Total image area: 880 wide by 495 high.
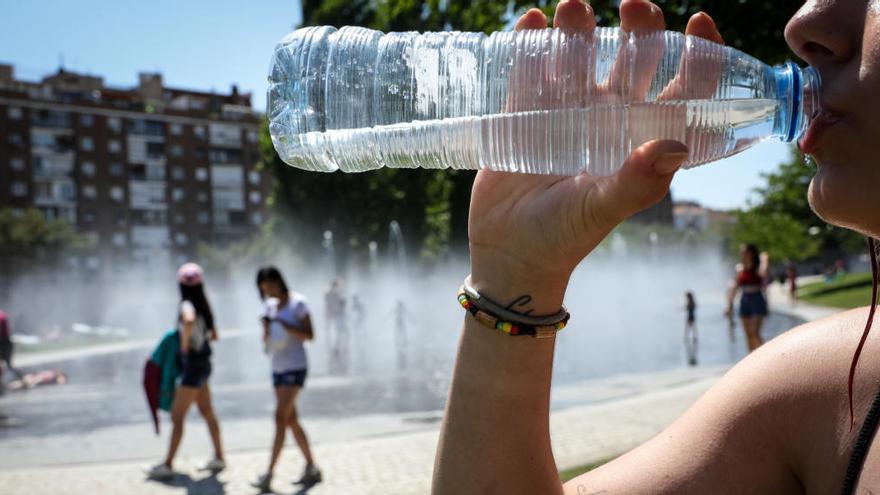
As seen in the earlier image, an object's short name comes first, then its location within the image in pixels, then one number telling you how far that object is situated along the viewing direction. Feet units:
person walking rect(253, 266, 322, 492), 26.32
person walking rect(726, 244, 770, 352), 38.37
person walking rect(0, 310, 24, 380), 58.18
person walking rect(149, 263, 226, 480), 27.78
